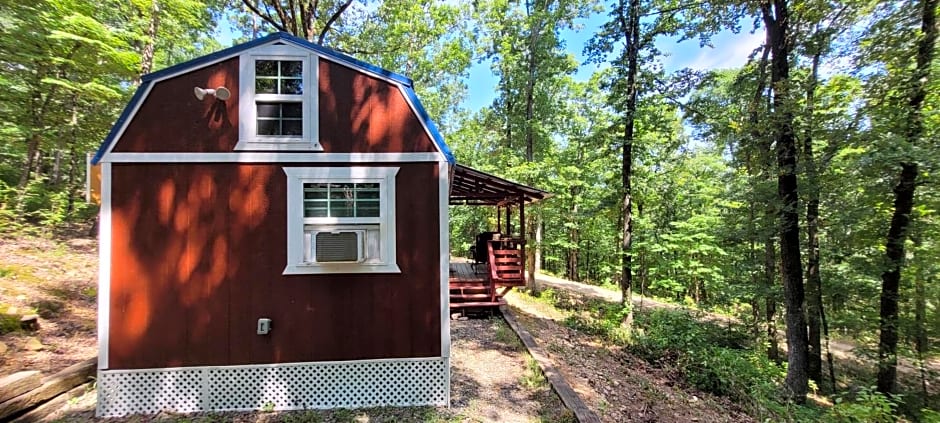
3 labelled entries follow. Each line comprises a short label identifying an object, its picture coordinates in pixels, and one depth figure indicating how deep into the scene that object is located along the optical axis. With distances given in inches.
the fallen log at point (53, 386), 130.6
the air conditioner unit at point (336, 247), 156.0
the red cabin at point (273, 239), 152.3
